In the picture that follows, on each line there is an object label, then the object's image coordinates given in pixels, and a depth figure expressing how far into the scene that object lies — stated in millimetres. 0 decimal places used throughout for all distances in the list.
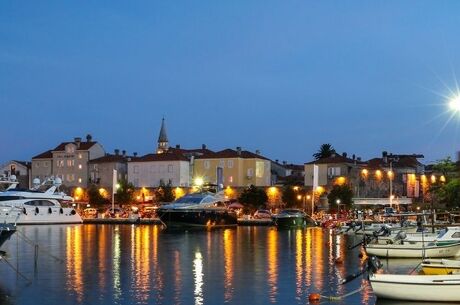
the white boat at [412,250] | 40031
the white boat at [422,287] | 25281
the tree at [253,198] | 117750
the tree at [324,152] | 144875
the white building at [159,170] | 131250
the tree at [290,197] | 117312
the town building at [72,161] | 138000
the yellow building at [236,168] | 130500
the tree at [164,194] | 123000
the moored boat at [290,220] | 88375
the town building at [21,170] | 146238
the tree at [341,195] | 110812
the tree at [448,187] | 72438
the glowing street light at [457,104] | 43250
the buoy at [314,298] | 27469
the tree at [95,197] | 127562
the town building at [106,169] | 135375
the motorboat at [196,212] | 88188
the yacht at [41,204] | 91812
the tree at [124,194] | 124812
